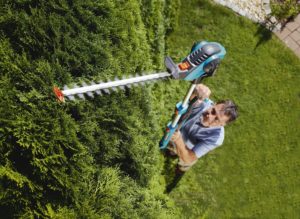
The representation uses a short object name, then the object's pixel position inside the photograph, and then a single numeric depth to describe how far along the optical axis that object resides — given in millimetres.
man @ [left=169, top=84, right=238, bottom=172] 5438
